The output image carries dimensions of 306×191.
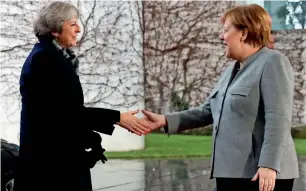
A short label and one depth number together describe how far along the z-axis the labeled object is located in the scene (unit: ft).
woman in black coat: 10.46
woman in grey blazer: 9.11
